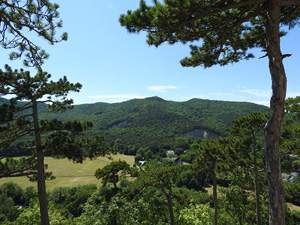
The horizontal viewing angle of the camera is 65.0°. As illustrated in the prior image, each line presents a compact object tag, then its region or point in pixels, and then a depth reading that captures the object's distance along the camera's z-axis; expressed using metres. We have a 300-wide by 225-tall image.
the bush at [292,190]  15.76
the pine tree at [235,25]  6.04
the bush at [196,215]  23.26
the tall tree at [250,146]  16.52
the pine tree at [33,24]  4.96
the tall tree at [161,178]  21.53
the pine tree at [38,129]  11.14
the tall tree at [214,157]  19.45
